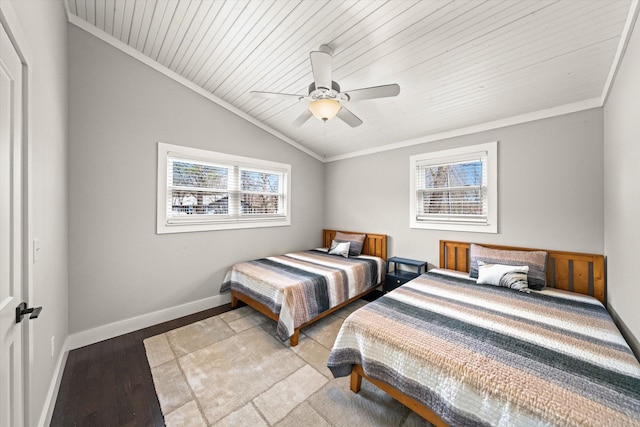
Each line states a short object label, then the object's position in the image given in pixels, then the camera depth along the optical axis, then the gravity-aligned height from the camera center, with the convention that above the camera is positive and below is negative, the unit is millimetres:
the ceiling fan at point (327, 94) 1881 +1021
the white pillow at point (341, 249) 3963 -592
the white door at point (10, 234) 982 -96
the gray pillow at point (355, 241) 4027 -470
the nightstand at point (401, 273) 3387 -872
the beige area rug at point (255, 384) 1621 -1350
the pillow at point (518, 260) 2445 -492
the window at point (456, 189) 2973 +335
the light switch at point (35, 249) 1335 -203
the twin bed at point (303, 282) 2527 -839
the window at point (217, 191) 2975 +317
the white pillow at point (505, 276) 2410 -627
